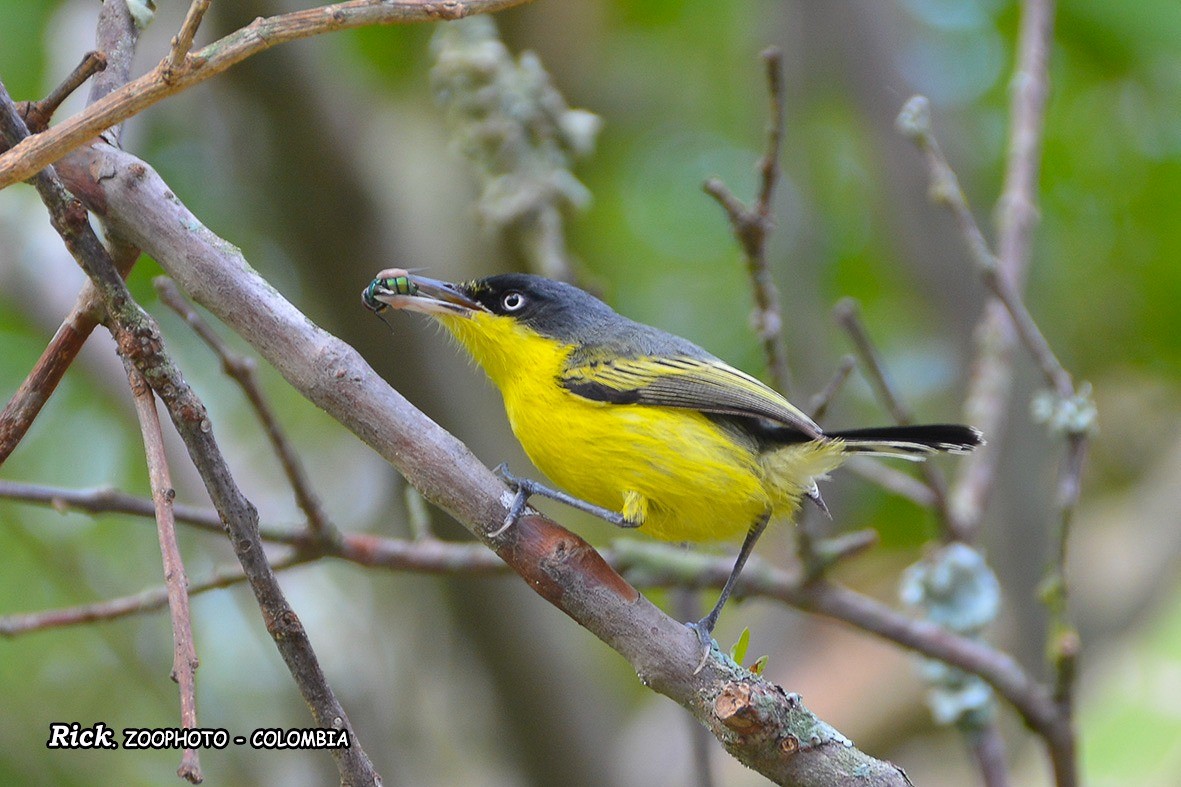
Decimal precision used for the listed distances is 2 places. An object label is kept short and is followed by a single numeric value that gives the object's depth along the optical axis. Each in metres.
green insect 5.87
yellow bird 5.72
